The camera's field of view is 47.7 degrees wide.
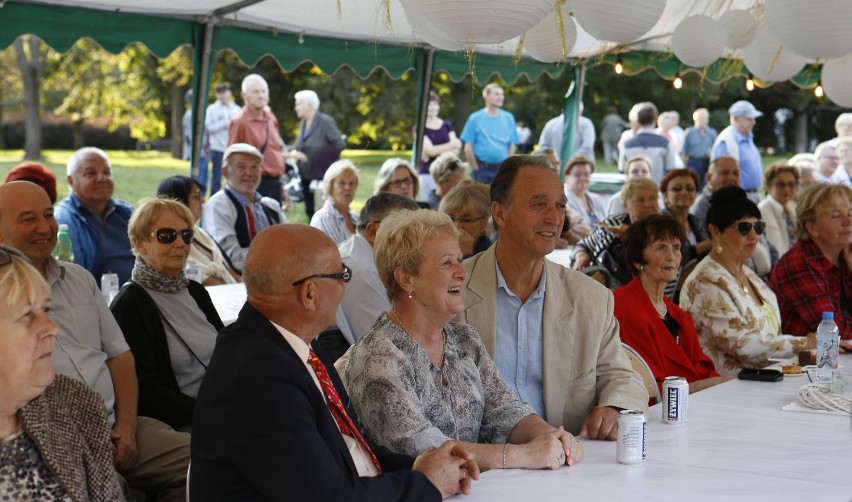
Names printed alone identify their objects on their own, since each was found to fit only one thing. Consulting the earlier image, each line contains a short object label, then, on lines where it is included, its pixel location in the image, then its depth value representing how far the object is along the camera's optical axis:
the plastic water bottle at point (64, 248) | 4.72
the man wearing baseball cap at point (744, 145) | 11.14
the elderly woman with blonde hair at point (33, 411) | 2.01
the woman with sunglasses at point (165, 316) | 3.50
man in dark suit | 1.92
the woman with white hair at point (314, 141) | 11.34
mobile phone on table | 3.41
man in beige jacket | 3.05
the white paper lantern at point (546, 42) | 5.73
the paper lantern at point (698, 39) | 6.48
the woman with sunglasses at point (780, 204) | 7.37
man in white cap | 6.39
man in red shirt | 10.39
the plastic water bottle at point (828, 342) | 3.46
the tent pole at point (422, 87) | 9.58
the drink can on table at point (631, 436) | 2.33
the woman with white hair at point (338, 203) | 6.69
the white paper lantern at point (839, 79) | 6.61
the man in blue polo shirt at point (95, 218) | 5.43
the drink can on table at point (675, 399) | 2.76
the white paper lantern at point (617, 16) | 4.45
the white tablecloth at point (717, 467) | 2.15
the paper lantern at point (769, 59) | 6.87
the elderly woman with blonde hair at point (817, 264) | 4.79
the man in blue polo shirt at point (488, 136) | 11.70
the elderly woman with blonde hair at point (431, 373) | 2.41
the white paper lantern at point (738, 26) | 6.69
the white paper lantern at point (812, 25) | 4.38
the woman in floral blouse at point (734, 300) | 4.25
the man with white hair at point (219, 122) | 12.37
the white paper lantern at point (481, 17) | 3.38
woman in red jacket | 3.79
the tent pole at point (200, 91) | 7.60
